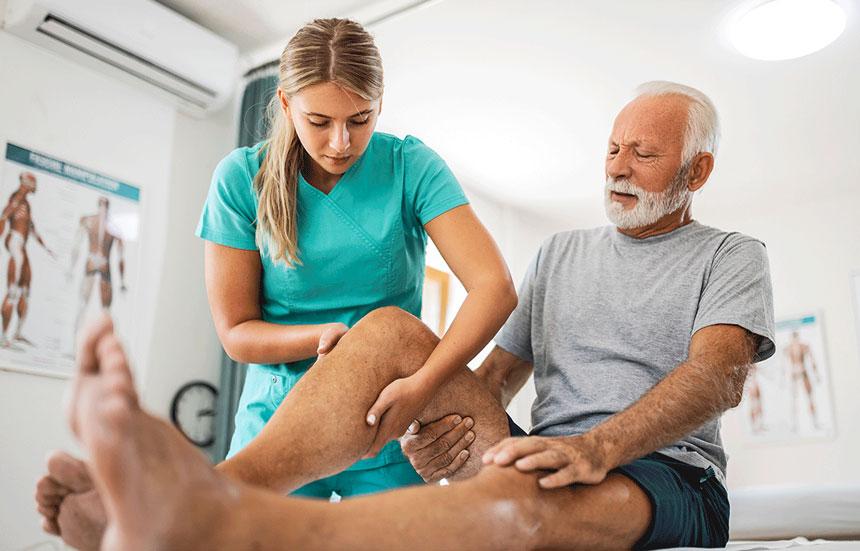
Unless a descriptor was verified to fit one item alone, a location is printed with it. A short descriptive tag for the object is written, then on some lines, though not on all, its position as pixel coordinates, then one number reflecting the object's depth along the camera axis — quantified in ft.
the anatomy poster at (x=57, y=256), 8.81
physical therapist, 4.75
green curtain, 10.17
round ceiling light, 10.02
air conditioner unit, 9.04
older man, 2.31
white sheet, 7.64
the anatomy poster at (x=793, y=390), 14.93
